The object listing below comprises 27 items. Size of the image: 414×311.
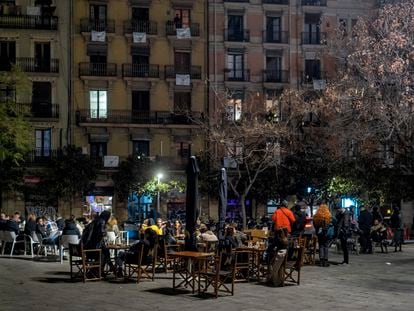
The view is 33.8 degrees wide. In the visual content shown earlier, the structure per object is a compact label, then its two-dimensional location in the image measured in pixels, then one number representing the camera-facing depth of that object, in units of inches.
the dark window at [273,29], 1771.7
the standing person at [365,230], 861.2
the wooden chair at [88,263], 554.3
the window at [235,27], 1740.9
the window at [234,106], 1590.8
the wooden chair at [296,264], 547.2
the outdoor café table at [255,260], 561.3
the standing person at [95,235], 566.9
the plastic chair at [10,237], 791.0
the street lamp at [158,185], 1547.9
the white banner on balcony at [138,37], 1672.0
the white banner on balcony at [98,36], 1649.9
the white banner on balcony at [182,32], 1695.4
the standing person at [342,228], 708.0
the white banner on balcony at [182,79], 1689.2
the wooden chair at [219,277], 480.4
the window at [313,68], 1779.0
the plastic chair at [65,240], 711.7
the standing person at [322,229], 693.3
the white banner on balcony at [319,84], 1736.0
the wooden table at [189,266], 503.5
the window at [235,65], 1739.7
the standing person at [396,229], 916.6
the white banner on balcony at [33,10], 1632.6
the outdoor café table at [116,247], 574.2
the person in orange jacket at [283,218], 638.5
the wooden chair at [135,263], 549.0
